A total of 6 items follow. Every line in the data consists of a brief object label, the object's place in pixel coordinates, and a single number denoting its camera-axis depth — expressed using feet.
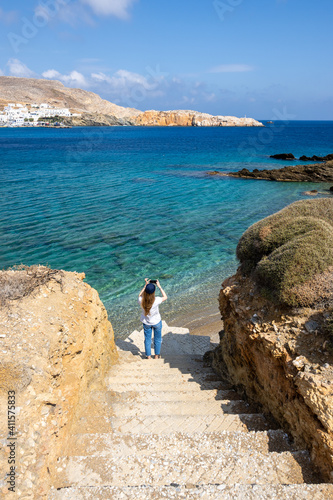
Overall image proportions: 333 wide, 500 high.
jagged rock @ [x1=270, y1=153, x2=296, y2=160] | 188.34
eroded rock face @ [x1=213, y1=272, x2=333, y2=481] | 13.91
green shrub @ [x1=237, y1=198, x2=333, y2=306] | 19.79
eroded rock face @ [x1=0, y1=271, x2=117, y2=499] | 13.29
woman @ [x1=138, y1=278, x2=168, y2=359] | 26.30
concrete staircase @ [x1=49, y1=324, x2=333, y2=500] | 11.87
